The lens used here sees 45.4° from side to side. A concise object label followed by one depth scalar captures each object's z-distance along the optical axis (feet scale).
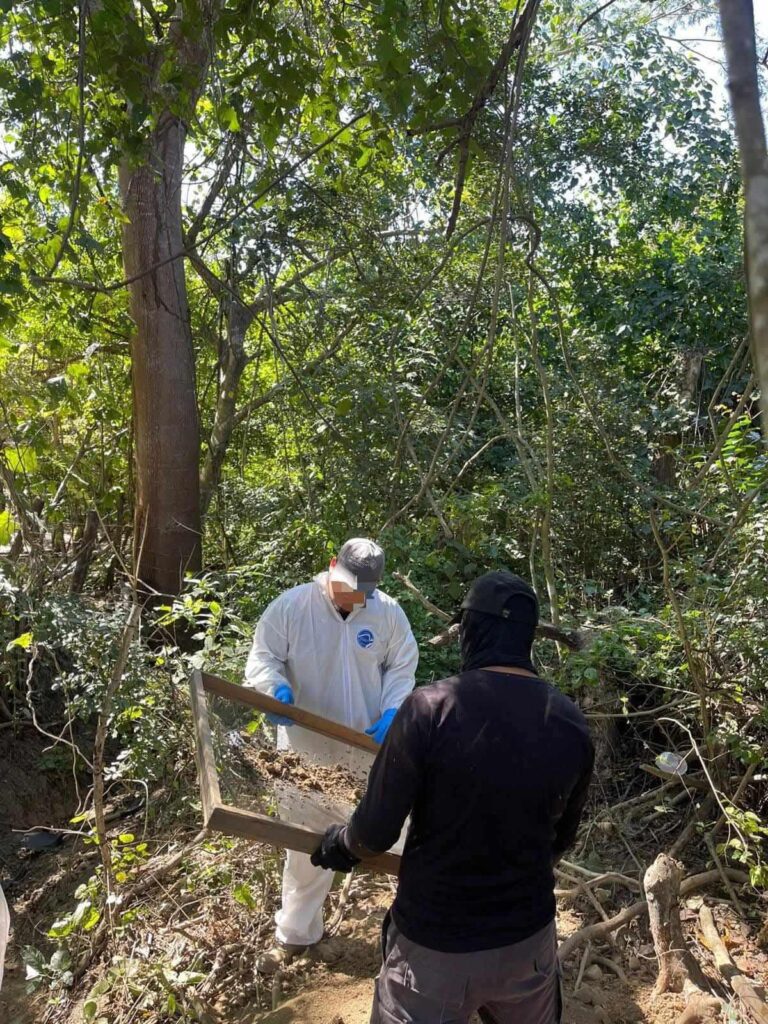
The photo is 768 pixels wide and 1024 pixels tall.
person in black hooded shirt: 7.43
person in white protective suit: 12.90
